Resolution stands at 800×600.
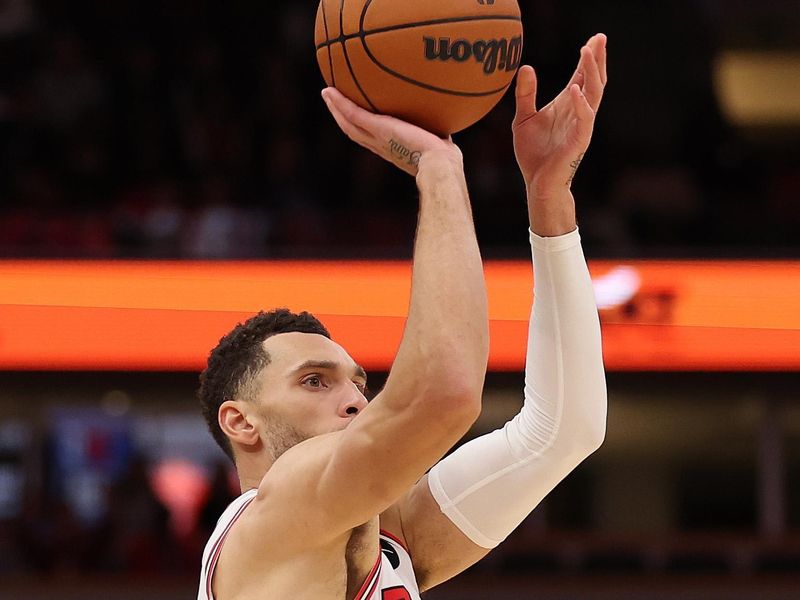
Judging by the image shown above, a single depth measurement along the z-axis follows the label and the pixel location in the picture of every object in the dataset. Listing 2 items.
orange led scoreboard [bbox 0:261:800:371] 14.94
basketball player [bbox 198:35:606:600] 4.30
